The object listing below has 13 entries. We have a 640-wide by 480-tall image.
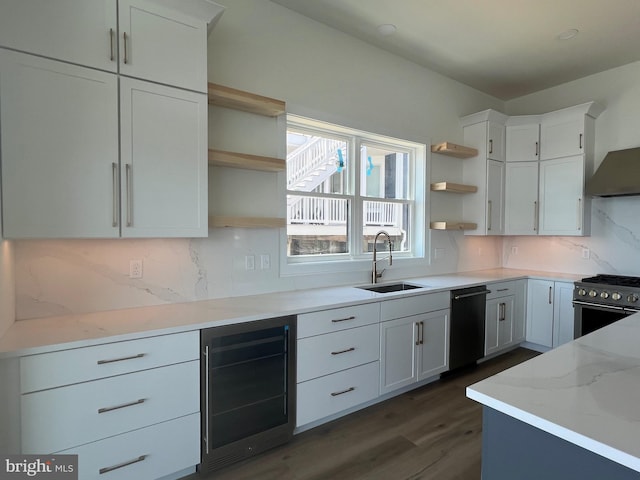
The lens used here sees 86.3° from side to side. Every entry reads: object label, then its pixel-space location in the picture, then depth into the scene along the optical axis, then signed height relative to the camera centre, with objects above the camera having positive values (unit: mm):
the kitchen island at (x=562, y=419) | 779 -460
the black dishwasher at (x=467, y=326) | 3105 -882
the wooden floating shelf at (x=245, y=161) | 2193 +476
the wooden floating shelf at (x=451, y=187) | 3582 +476
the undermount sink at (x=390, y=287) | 3091 -517
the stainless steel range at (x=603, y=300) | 2988 -622
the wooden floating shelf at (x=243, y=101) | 2176 +880
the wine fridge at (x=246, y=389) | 1867 -918
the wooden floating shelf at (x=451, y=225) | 3576 +71
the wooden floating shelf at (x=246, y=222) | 2215 +67
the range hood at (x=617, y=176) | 3170 +546
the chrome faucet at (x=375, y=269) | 3146 -352
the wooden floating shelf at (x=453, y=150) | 3578 +880
